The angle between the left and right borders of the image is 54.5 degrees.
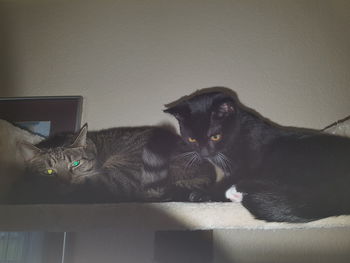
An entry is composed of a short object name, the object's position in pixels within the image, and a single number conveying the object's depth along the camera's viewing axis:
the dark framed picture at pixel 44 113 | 1.22
